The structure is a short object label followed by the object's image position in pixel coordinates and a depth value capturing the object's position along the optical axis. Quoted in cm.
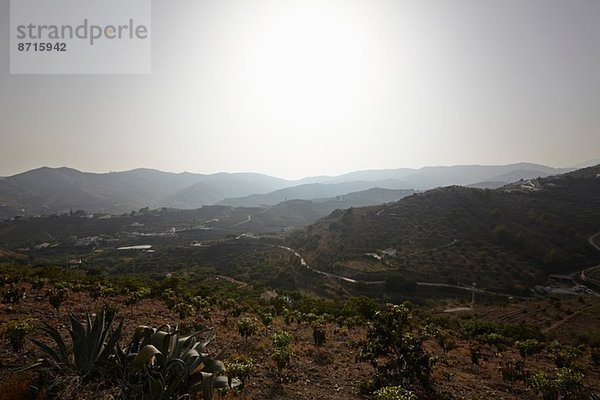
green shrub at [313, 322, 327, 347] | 973
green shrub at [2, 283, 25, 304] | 993
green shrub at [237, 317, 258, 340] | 924
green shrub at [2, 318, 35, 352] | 602
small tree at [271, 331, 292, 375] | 719
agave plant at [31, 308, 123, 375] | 460
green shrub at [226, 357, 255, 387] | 625
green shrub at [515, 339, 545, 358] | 1097
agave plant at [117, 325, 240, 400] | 403
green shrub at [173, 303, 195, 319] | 1129
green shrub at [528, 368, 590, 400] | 647
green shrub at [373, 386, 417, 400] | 525
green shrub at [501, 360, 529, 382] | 804
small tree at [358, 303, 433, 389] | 682
